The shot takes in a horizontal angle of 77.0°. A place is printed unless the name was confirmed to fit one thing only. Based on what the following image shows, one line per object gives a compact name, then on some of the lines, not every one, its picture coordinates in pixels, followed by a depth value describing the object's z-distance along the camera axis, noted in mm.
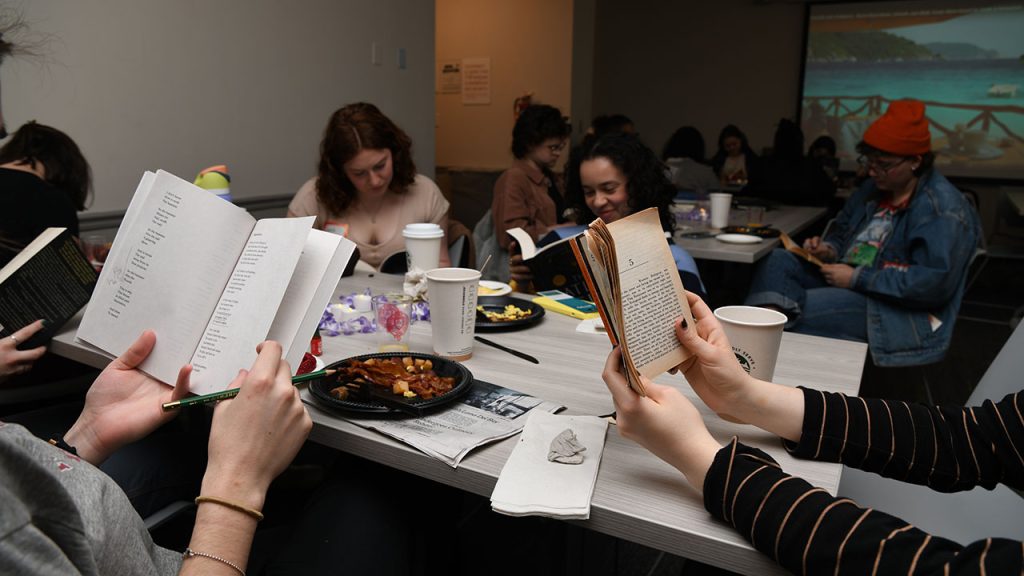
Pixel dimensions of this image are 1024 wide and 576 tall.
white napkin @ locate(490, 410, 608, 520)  743
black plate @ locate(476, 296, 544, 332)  1401
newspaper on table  874
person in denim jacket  2162
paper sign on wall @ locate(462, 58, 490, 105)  5840
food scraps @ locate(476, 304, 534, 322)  1451
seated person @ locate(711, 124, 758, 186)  5977
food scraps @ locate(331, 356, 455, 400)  1022
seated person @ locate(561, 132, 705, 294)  2070
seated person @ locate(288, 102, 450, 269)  2404
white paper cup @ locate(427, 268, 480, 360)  1177
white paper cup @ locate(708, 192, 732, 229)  3046
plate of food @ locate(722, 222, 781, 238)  2893
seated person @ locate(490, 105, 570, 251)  3057
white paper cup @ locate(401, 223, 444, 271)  1721
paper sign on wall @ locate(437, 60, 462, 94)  6008
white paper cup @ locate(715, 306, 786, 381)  970
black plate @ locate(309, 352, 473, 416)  958
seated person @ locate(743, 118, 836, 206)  4359
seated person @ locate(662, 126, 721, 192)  4477
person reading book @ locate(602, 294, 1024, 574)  621
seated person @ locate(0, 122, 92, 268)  1697
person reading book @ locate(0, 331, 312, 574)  473
